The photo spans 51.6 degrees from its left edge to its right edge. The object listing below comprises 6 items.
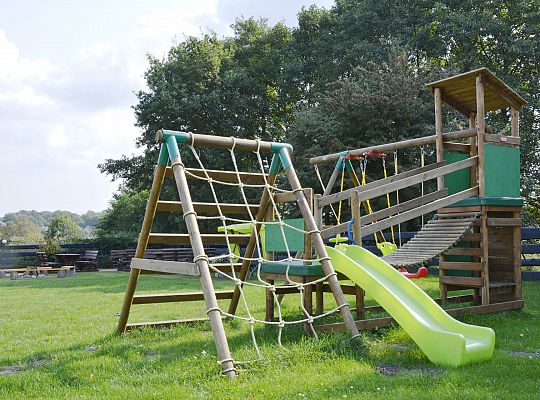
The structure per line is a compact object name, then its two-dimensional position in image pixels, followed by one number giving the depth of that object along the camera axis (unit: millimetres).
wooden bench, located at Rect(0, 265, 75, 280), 19344
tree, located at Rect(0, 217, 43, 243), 73625
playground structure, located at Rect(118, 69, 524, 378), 5062
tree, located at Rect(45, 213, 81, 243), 57681
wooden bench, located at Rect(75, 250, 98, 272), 23627
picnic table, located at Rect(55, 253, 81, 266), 23480
